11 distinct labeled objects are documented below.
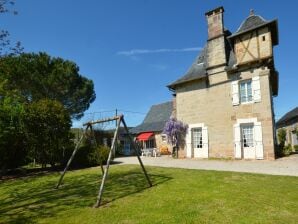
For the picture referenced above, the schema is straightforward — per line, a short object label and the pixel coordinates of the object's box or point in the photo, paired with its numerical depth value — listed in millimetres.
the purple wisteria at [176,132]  18314
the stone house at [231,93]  15047
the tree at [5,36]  9862
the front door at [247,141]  15367
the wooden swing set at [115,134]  6332
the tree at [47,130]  14484
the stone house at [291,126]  29197
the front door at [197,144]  17464
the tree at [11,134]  12102
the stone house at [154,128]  27628
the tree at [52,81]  25531
